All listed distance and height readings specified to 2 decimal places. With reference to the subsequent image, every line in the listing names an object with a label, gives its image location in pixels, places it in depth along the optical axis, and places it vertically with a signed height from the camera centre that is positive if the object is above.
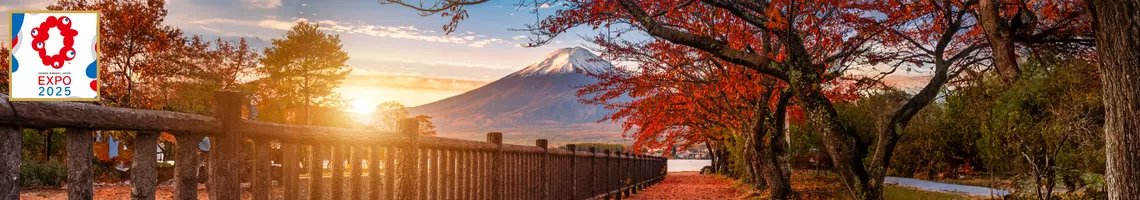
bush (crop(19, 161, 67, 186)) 17.12 -1.05
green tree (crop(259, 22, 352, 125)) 41.59 +2.89
